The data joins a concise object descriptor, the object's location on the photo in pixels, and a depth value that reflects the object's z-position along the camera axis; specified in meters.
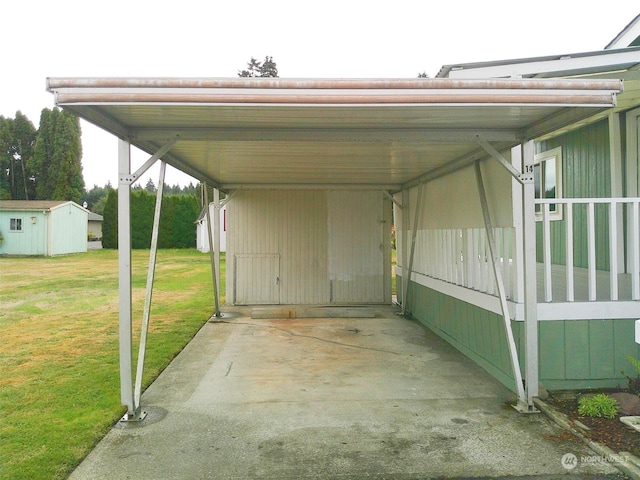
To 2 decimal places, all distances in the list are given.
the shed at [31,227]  22.05
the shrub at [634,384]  3.93
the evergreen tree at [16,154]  39.00
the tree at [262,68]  32.84
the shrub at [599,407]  3.51
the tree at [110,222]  26.86
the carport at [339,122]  2.98
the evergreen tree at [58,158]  35.28
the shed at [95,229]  38.50
